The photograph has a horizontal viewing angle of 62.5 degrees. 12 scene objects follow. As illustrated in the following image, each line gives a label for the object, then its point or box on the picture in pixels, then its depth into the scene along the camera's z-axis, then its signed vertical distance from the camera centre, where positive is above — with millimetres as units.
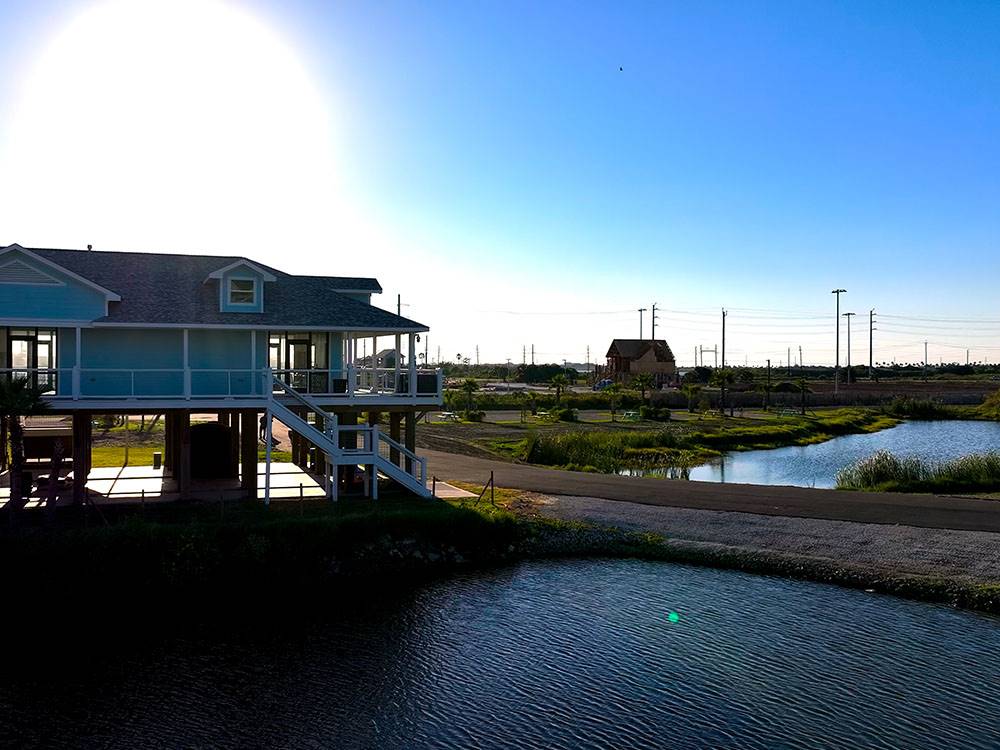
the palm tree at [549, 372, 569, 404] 83312 -1872
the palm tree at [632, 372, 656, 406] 85125 -1985
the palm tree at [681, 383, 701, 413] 86625 -3057
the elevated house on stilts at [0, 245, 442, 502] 26547 +357
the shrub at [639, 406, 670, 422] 72250 -4433
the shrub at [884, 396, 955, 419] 92500 -5256
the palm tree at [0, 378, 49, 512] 22266 -1227
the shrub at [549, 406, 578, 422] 69125 -4301
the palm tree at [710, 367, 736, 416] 81150 -1867
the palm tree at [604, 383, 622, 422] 73731 -3066
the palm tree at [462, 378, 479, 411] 72975 -2122
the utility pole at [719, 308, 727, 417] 80275 -3179
